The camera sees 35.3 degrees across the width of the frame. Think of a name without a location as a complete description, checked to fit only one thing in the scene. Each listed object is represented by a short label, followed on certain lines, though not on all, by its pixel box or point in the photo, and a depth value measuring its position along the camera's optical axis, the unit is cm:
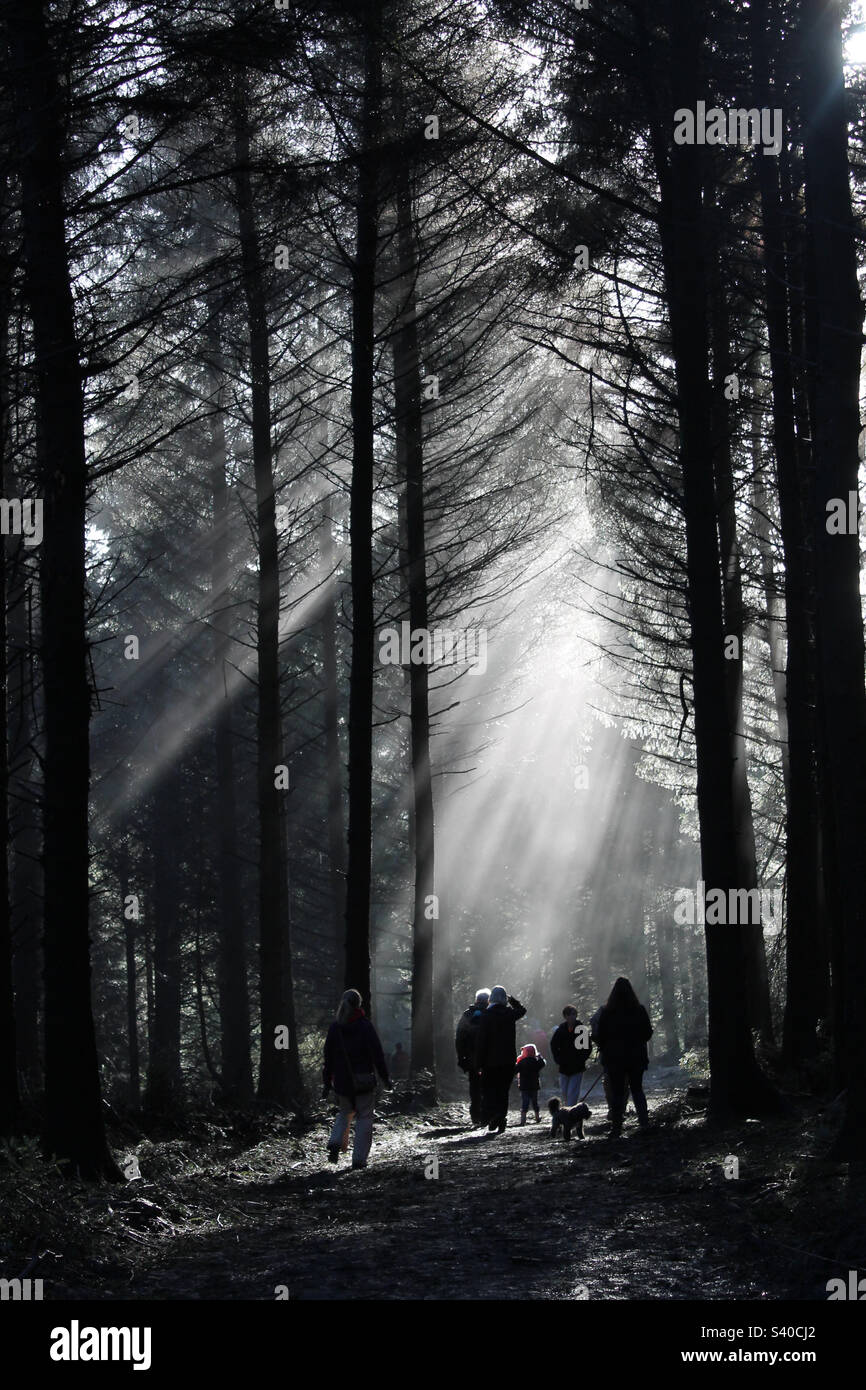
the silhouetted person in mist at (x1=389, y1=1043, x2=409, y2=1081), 3133
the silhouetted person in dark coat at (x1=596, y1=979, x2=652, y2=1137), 1307
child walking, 1778
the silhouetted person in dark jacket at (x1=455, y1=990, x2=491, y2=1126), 1625
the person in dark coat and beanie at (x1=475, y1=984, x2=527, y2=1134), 1521
